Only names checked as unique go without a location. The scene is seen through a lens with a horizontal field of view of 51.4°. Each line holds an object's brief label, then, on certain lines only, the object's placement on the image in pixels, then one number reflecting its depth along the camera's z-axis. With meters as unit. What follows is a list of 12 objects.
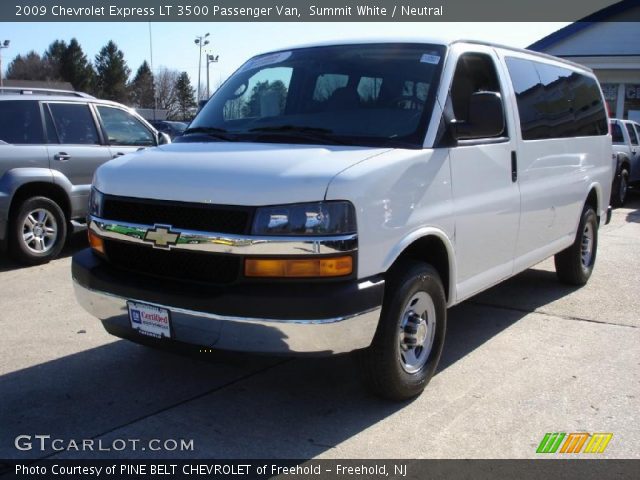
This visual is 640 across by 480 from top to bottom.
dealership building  22.47
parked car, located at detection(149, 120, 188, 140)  31.88
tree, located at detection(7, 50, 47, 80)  103.19
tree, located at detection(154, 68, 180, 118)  104.75
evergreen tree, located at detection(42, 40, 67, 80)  100.06
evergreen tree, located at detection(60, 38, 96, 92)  98.06
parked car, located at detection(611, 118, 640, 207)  14.24
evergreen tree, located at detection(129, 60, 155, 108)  105.75
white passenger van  3.25
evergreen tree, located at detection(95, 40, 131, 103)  101.94
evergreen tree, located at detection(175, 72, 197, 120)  99.50
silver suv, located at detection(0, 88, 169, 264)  7.37
